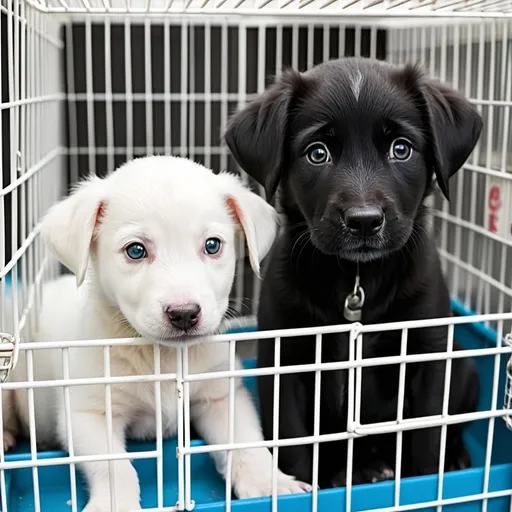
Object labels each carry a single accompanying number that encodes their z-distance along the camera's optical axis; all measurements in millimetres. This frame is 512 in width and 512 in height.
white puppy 519
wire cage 518
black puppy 588
